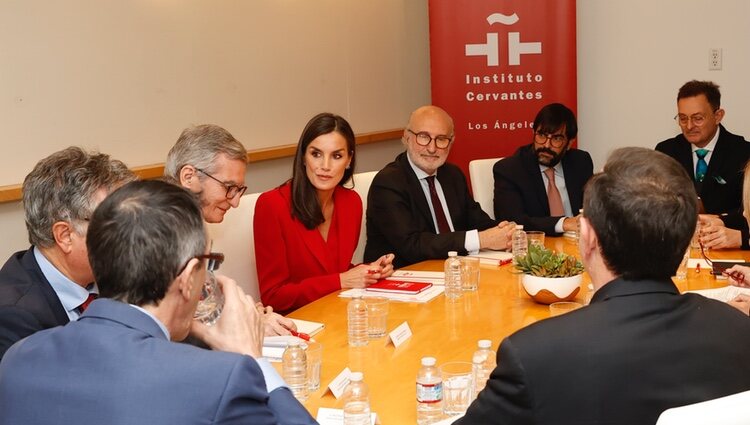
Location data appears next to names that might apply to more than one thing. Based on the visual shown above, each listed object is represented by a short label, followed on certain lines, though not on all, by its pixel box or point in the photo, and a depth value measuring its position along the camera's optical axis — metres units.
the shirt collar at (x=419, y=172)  4.23
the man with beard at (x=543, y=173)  4.71
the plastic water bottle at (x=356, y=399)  1.95
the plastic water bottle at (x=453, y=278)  3.16
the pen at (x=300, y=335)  2.66
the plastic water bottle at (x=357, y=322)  2.62
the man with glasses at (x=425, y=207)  3.89
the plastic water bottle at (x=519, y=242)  3.80
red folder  3.17
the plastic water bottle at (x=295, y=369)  2.18
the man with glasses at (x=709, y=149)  4.89
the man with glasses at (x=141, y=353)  1.35
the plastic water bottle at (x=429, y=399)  1.97
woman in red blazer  3.38
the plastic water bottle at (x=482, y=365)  2.10
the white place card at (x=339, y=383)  2.13
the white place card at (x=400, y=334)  2.57
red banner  6.22
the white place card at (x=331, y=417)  1.98
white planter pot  2.95
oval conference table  2.17
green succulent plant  2.99
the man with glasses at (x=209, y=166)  3.05
